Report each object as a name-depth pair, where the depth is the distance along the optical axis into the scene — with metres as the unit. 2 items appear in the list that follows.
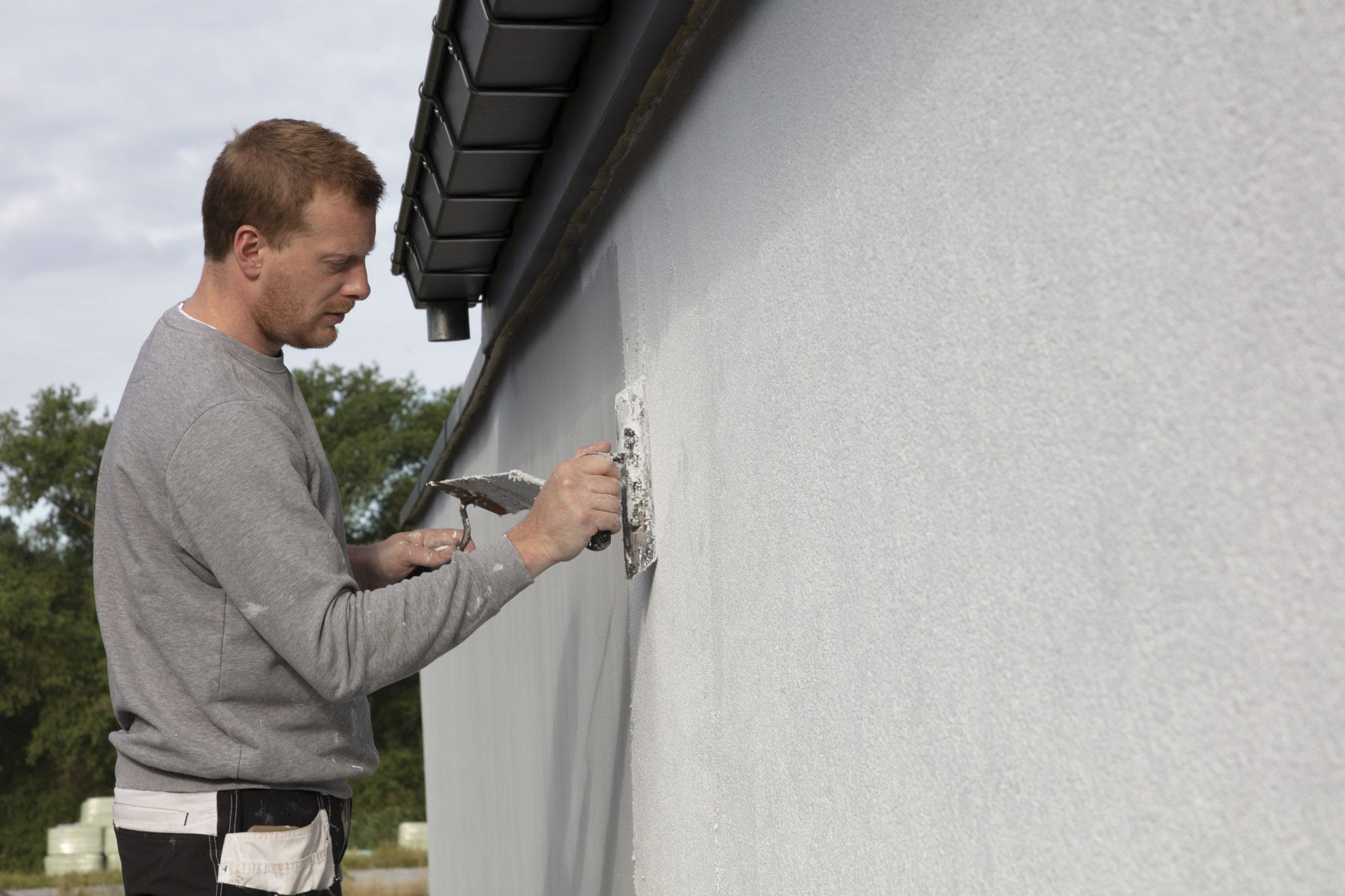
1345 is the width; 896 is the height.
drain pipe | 4.77
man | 1.92
